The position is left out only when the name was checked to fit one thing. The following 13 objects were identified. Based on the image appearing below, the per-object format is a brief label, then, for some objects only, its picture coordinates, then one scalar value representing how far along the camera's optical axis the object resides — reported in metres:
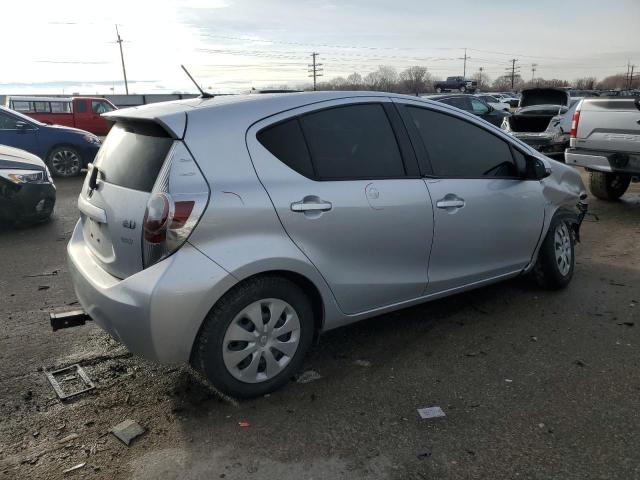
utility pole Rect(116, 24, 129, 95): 65.01
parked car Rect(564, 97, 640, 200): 7.20
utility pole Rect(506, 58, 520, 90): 120.53
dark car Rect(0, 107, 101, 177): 10.83
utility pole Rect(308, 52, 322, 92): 78.17
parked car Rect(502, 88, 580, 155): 11.53
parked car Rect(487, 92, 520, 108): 37.38
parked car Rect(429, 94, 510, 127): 14.82
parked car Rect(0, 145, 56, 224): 7.01
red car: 18.47
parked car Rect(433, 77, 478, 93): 55.38
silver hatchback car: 2.72
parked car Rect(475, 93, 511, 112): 25.76
